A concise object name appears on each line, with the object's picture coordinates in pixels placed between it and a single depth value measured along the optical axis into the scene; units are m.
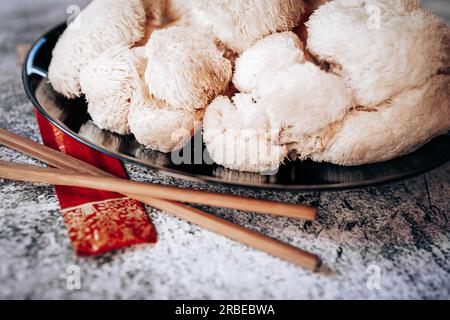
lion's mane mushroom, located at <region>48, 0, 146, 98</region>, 0.60
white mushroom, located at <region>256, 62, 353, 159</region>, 0.50
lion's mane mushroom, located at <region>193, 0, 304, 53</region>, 0.55
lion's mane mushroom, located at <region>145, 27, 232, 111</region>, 0.54
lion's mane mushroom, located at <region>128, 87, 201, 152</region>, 0.55
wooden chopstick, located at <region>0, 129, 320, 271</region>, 0.49
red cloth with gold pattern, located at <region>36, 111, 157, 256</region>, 0.50
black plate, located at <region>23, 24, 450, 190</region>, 0.52
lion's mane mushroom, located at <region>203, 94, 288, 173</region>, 0.53
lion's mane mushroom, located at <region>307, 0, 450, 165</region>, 0.51
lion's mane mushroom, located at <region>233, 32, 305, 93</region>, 0.52
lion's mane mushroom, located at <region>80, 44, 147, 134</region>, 0.57
